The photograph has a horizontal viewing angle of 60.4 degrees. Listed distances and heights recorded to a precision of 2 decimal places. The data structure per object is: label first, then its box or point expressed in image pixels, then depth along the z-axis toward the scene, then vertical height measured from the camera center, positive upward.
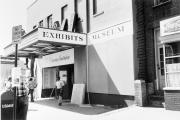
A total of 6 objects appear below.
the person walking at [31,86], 10.64 -1.19
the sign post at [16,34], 4.61 +1.05
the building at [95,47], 7.54 +1.36
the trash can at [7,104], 4.74 -1.08
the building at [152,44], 6.99 +1.13
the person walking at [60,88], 9.07 -1.16
